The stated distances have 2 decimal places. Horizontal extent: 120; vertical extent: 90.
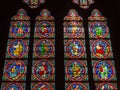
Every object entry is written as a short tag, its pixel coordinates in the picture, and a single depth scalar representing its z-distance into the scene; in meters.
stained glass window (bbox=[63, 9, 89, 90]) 9.81
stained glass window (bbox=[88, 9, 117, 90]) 9.82
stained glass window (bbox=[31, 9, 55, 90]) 9.77
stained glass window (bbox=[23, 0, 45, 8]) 11.47
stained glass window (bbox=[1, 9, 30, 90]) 9.74
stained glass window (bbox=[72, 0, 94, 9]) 11.48
